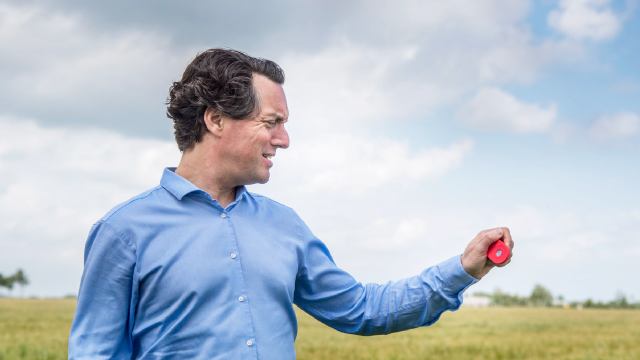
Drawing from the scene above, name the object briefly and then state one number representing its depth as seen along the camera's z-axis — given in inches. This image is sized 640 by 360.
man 91.1
